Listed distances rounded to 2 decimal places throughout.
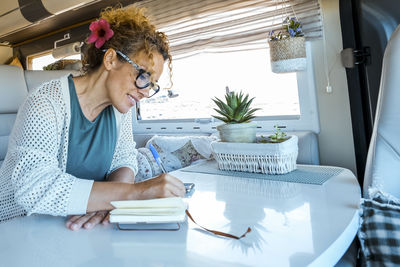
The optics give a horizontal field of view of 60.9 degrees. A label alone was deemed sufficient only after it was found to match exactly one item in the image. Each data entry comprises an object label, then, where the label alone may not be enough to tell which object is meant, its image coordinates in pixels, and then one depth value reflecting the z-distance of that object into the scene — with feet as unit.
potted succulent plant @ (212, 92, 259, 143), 4.53
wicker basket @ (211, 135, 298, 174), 4.14
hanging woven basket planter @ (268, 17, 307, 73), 5.70
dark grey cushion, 2.49
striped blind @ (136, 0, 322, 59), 6.18
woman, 2.94
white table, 2.16
